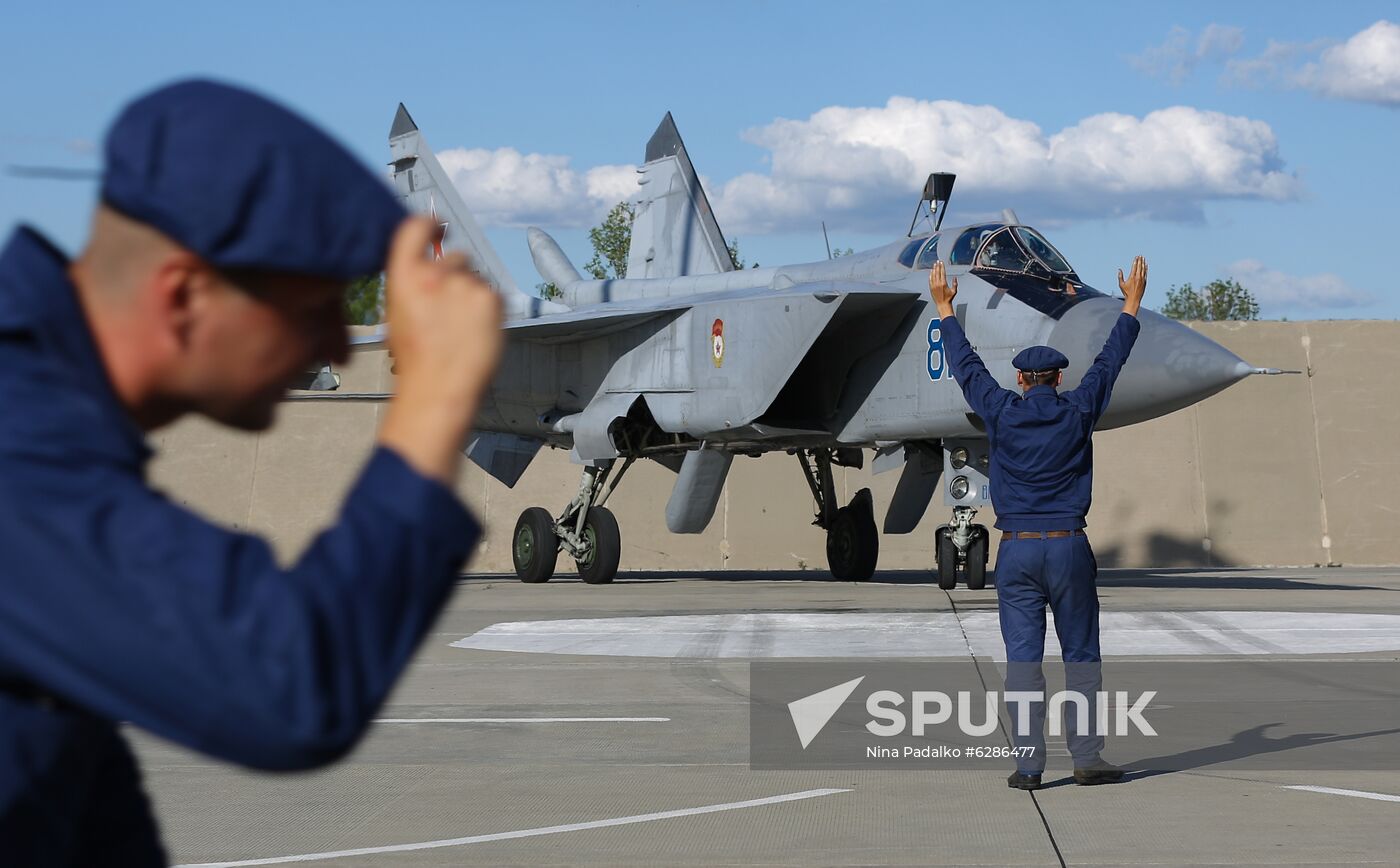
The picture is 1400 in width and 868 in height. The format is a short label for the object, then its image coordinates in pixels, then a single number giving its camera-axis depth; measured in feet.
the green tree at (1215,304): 224.94
